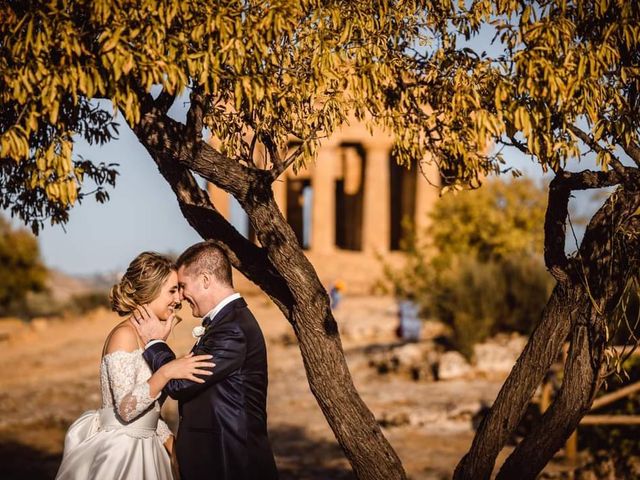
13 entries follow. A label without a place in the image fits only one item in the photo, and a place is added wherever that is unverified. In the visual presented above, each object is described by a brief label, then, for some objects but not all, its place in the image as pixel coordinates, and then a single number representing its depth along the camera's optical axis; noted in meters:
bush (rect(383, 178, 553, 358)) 17.69
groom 4.38
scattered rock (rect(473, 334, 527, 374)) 15.98
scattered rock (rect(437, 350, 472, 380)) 15.87
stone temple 37.72
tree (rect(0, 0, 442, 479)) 4.37
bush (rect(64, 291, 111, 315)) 40.56
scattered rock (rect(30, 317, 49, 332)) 31.23
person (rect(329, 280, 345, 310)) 27.75
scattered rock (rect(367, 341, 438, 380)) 16.50
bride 4.51
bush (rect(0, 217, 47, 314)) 42.03
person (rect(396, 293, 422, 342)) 21.23
